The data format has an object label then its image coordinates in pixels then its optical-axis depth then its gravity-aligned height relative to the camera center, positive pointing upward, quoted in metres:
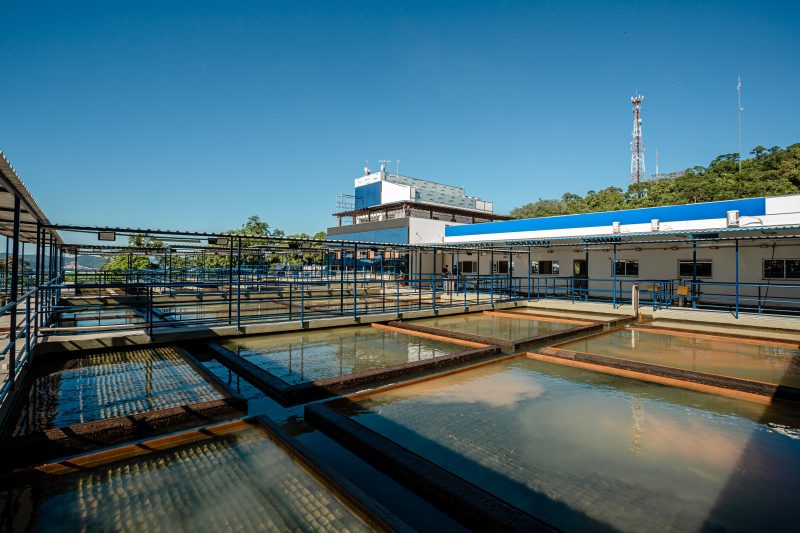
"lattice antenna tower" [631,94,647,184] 79.42 +26.15
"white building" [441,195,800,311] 13.85 +0.99
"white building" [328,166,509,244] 31.78 +7.12
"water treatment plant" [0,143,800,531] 3.30 -1.89
